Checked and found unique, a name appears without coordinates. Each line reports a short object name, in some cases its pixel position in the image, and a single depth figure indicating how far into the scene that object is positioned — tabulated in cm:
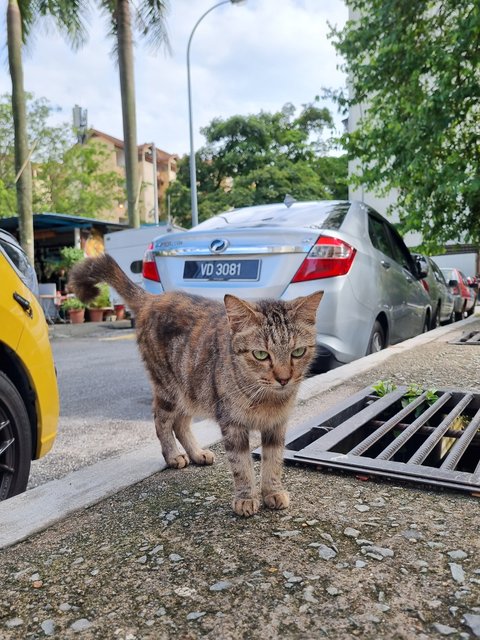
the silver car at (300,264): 446
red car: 1360
